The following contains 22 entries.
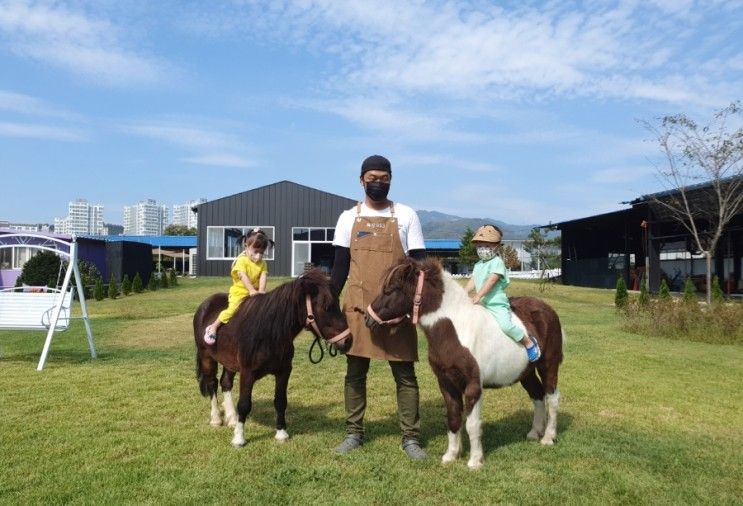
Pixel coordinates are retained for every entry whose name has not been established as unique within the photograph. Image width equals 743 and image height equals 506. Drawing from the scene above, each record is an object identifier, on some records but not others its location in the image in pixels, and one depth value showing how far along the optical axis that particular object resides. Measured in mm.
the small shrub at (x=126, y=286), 24391
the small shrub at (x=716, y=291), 16641
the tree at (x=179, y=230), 82000
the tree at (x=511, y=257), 42400
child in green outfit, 4547
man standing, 4559
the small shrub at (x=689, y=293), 14456
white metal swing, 8641
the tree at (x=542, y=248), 41906
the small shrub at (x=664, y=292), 16181
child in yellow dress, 5219
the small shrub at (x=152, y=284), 27305
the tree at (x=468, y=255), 36244
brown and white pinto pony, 4262
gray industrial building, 34719
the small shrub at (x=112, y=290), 22797
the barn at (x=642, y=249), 24391
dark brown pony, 4520
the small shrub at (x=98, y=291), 22156
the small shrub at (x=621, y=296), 17094
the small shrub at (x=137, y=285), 25400
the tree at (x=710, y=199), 19516
